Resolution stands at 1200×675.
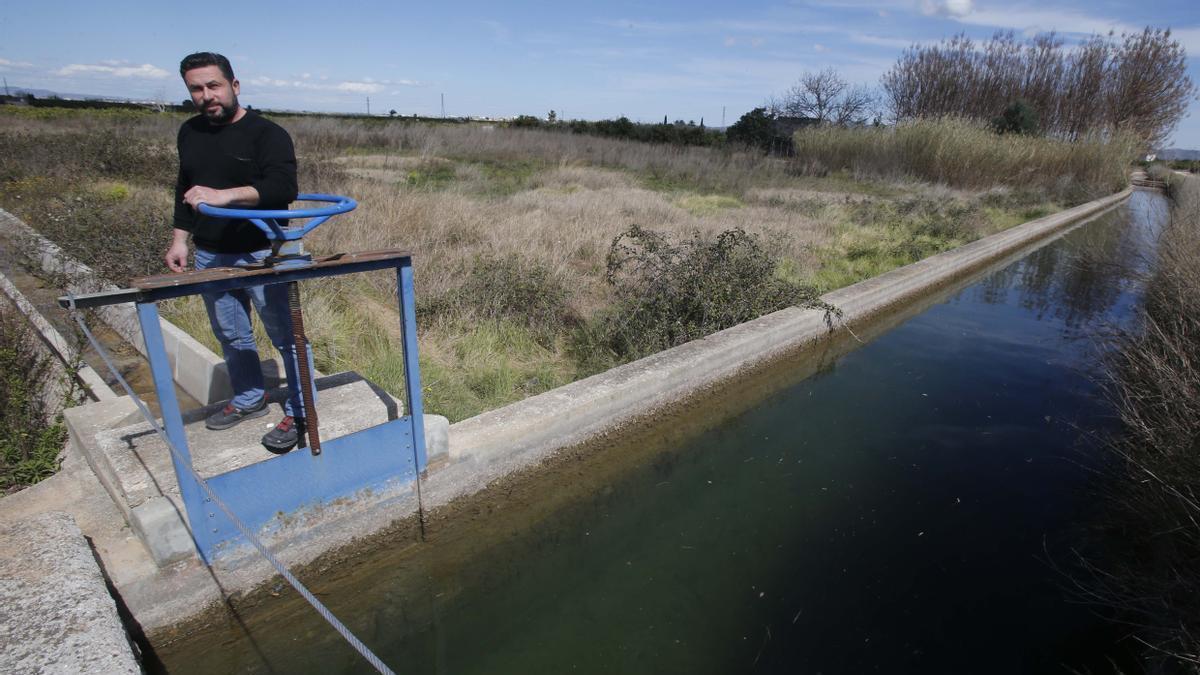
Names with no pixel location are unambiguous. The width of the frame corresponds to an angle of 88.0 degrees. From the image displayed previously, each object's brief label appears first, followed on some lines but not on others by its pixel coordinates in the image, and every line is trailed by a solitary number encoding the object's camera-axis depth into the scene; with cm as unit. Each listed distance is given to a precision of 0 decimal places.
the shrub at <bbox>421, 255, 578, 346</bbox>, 542
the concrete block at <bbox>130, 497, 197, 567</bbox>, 229
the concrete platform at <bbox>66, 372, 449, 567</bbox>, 236
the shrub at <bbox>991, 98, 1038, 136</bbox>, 2520
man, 242
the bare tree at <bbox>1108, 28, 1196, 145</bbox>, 2856
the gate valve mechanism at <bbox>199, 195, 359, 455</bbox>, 223
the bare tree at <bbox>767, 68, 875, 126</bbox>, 3344
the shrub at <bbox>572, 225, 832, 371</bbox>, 523
